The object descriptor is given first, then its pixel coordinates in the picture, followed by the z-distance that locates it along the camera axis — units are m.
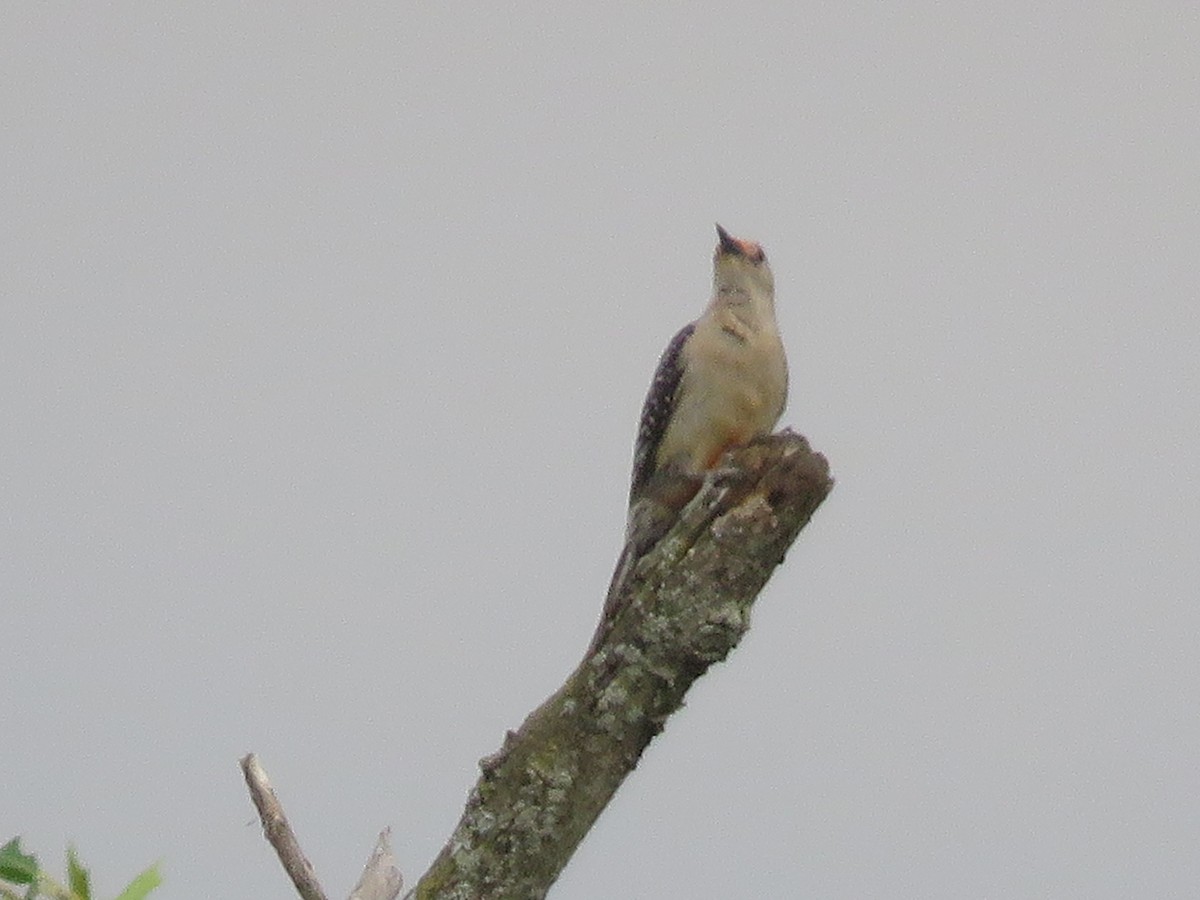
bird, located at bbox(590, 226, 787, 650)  9.84
